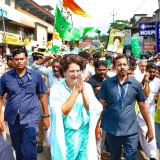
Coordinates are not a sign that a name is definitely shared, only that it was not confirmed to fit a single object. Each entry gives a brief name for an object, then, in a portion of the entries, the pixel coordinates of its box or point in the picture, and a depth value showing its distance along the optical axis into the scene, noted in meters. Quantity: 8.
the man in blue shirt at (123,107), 3.77
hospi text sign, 15.30
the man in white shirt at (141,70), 5.96
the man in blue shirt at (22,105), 4.13
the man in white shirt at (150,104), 4.67
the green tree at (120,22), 60.92
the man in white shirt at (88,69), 6.33
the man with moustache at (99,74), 5.00
